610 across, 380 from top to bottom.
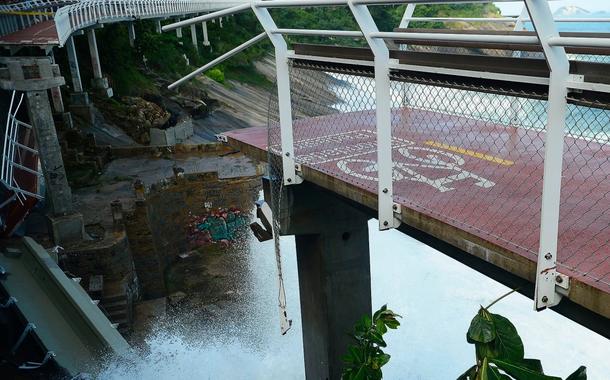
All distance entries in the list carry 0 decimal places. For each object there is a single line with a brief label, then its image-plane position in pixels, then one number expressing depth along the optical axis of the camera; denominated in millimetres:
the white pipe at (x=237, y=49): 5308
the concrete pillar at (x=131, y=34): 28178
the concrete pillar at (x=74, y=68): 21156
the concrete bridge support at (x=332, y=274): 7191
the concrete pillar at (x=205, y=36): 37906
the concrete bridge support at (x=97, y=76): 23109
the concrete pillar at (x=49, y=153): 11914
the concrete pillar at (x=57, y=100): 19828
